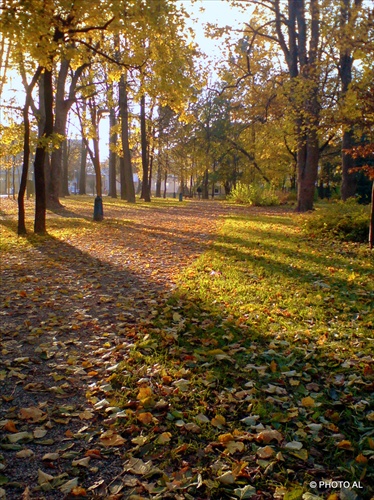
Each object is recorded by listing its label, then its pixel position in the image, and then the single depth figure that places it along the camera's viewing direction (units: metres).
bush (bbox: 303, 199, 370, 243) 11.07
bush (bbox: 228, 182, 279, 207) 28.16
